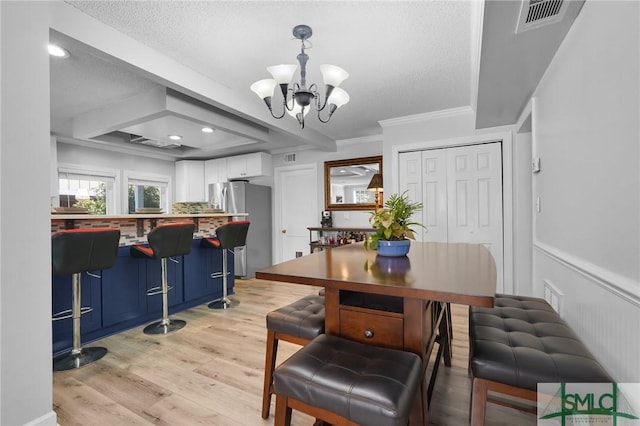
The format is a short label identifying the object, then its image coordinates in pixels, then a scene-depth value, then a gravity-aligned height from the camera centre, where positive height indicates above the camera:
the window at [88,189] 4.46 +0.39
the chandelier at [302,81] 1.86 +0.88
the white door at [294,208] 5.31 +0.06
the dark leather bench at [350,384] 0.87 -0.56
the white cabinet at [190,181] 5.84 +0.63
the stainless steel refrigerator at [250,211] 5.13 +0.01
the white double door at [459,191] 3.45 +0.23
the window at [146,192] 5.25 +0.40
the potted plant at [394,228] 1.66 -0.10
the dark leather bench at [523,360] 1.01 -0.56
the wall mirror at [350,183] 4.67 +0.47
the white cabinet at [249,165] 5.41 +0.88
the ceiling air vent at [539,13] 1.38 +0.98
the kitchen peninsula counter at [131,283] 2.40 -0.71
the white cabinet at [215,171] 5.70 +0.82
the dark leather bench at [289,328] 1.43 -0.59
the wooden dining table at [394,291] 1.03 -0.28
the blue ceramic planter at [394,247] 1.66 -0.22
